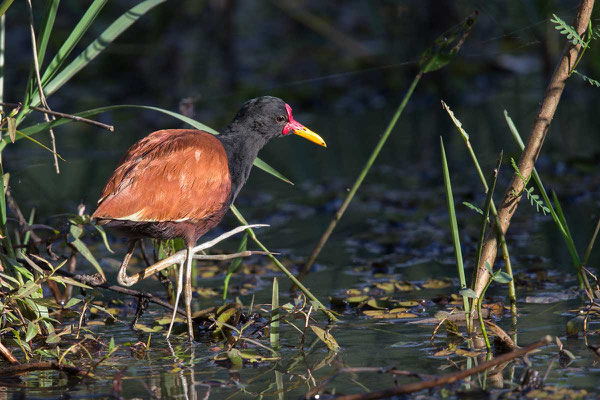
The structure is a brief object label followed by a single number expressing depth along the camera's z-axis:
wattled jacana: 8.05
